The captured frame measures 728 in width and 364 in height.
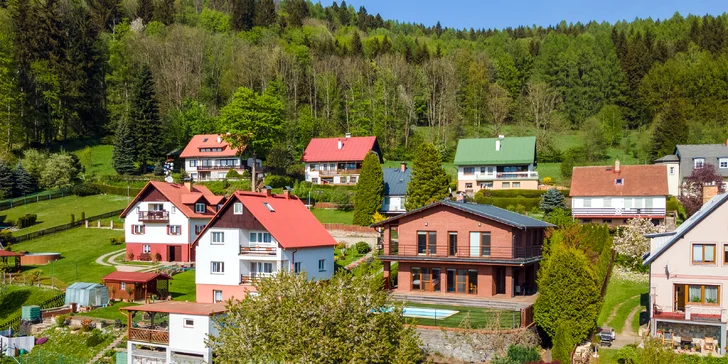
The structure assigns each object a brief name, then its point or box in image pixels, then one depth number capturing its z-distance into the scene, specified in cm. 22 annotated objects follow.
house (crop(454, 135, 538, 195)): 8069
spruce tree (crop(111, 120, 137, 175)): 9319
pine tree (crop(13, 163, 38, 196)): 8625
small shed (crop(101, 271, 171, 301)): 5025
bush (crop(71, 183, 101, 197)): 8612
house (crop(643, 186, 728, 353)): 3694
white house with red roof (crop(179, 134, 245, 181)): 9312
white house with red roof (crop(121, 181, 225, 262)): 6353
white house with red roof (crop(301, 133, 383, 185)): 9025
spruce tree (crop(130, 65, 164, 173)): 9538
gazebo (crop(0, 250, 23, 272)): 6019
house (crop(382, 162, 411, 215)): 7344
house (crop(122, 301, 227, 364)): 3938
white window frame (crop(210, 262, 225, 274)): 5075
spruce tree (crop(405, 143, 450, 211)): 6288
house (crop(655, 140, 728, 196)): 7288
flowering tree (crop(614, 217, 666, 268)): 4950
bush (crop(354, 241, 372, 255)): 6053
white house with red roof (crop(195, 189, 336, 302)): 4994
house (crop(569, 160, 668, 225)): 6366
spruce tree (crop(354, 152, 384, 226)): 6881
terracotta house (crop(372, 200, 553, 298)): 4706
